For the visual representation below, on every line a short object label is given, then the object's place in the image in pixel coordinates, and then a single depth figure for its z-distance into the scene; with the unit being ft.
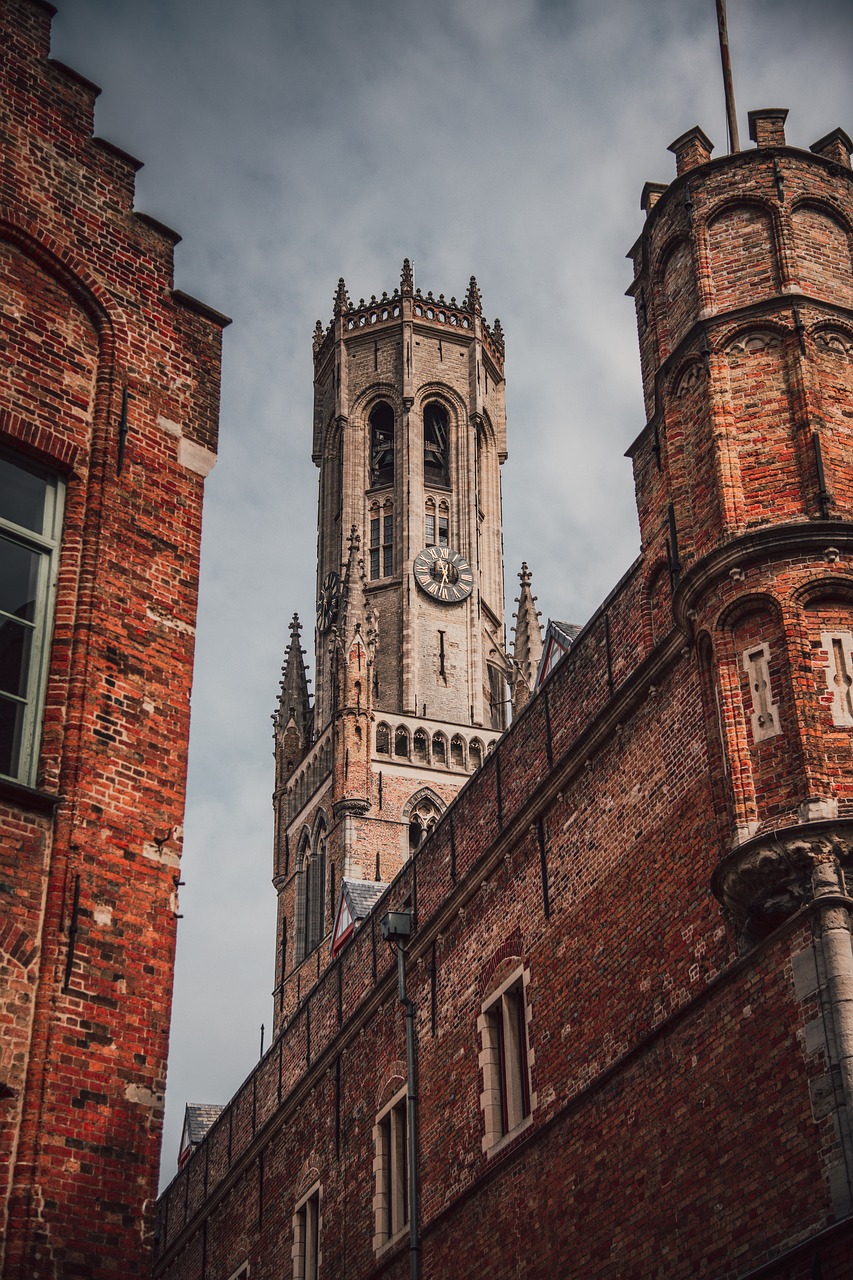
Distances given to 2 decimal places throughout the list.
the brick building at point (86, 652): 33.50
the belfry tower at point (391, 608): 204.33
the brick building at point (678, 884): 44.01
